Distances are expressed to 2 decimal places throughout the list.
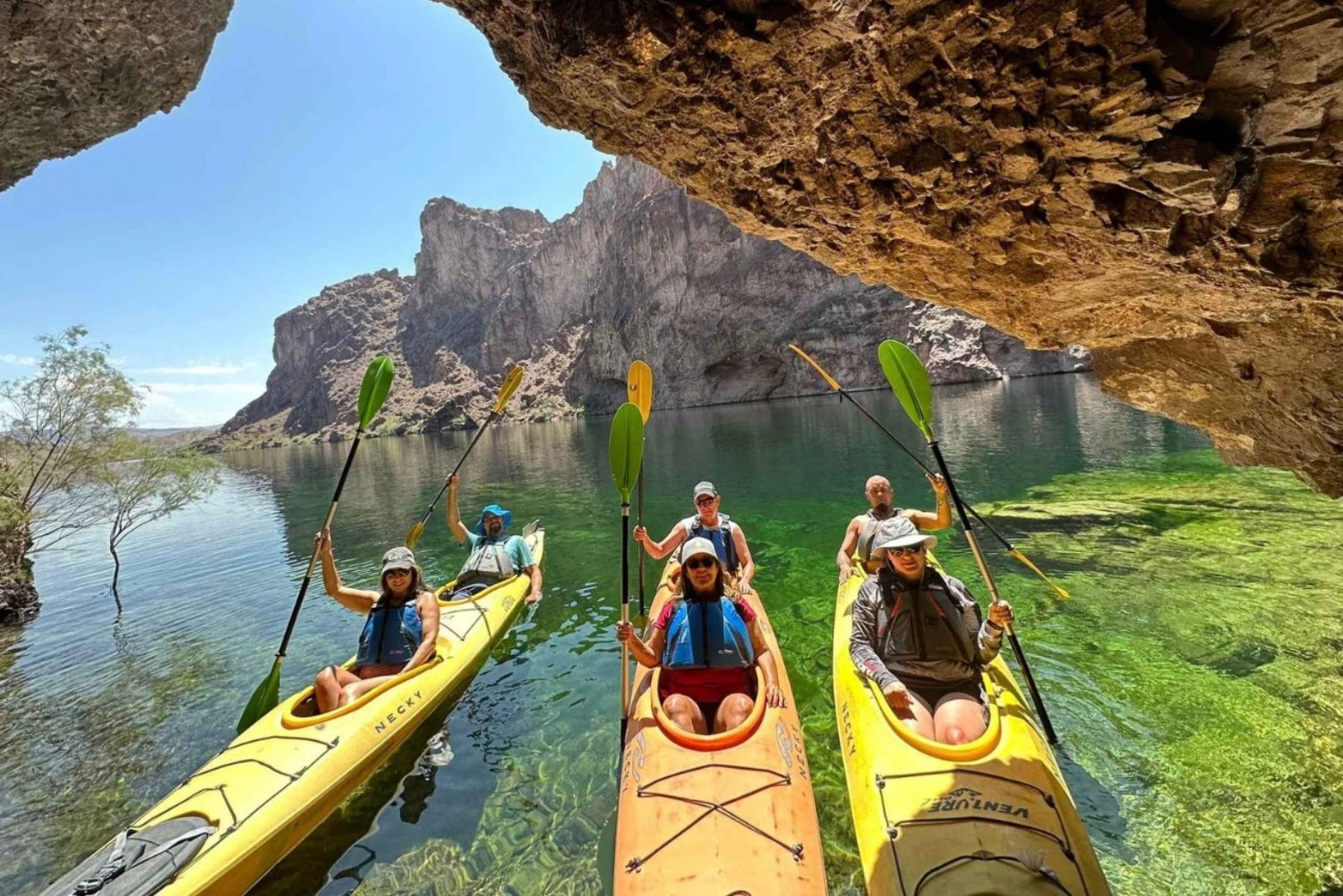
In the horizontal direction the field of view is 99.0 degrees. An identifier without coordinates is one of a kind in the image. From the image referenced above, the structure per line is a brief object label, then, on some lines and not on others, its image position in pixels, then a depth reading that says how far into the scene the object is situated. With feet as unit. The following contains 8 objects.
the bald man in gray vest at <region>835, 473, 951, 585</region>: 23.45
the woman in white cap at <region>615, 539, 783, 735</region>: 16.03
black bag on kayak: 10.96
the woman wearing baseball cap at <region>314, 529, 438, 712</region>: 19.93
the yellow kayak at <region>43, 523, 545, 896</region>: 11.55
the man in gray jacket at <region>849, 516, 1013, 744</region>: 14.10
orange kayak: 10.43
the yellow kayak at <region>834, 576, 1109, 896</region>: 9.60
